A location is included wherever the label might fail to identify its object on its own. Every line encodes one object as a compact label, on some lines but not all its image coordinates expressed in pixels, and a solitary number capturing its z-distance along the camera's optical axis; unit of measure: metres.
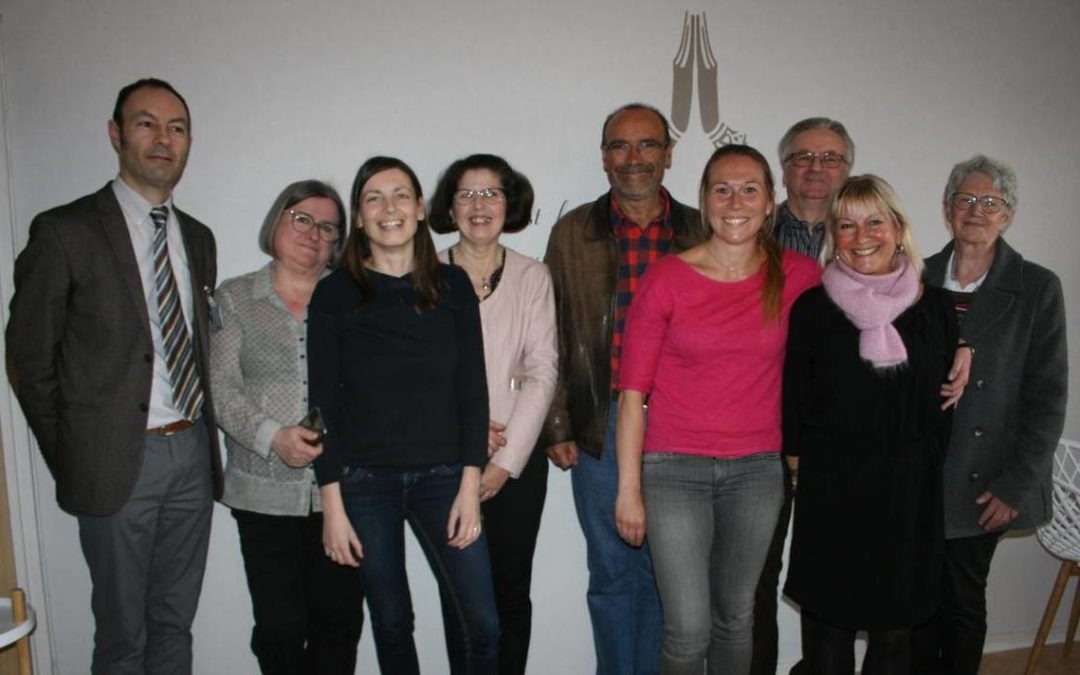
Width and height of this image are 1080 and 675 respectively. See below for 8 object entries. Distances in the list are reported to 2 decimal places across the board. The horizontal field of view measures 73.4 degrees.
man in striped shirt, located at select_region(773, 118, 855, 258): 2.34
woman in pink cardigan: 2.08
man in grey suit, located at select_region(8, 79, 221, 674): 1.89
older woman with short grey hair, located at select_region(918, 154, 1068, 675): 2.12
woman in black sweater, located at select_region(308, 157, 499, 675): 1.80
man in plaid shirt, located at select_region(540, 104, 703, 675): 2.27
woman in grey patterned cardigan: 2.01
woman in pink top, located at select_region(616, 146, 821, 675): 1.86
